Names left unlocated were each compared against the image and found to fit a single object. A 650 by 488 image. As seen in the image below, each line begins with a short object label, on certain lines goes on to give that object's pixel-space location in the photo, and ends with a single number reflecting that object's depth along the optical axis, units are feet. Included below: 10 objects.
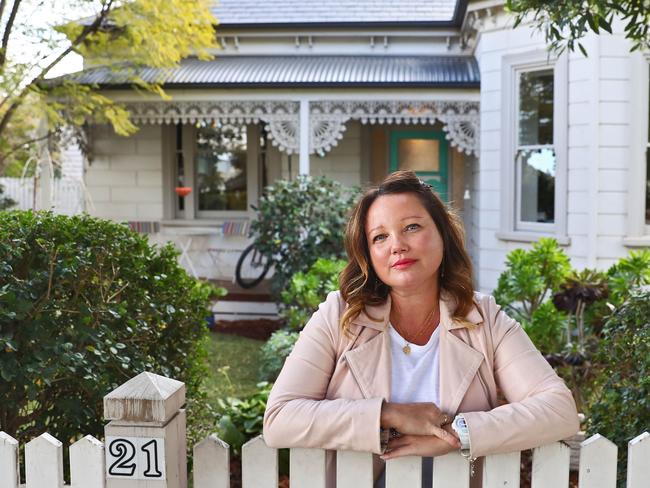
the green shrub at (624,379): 9.58
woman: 6.37
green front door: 41.86
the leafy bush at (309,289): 22.08
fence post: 6.77
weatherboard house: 25.94
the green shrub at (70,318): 9.14
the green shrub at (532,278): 17.88
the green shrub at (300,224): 29.86
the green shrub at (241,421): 13.28
